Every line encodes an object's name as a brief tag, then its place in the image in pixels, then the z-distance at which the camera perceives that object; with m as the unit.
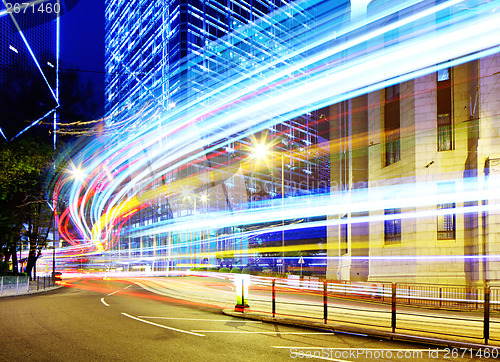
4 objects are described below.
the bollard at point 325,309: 11.84
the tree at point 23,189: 26.22
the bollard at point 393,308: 10.14
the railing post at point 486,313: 8.98
